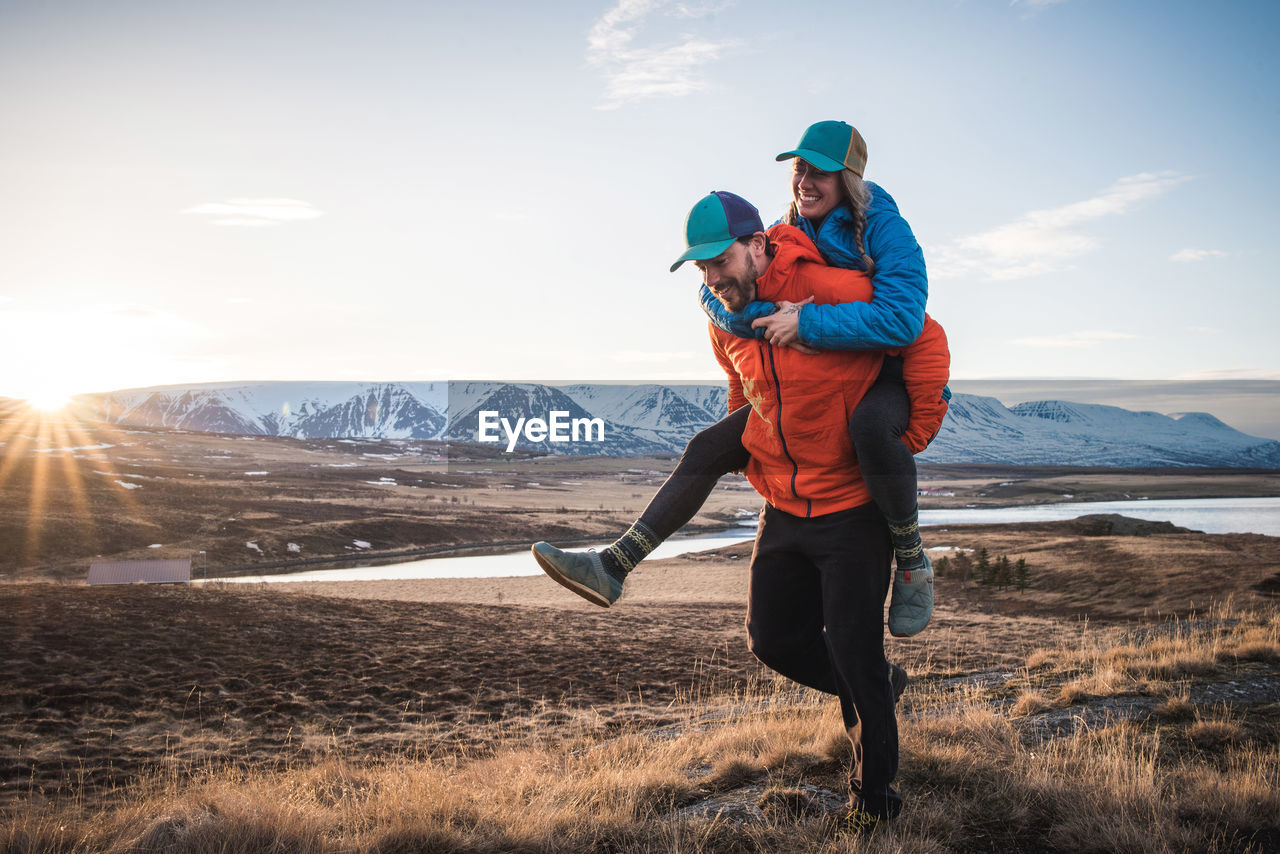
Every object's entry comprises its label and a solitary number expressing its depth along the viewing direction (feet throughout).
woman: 7.83
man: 8.33
